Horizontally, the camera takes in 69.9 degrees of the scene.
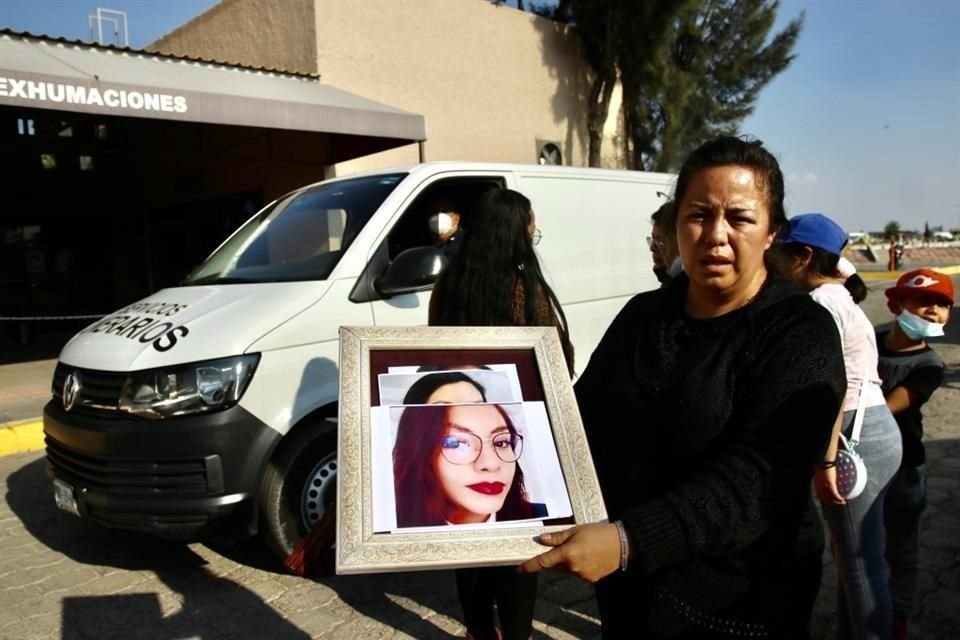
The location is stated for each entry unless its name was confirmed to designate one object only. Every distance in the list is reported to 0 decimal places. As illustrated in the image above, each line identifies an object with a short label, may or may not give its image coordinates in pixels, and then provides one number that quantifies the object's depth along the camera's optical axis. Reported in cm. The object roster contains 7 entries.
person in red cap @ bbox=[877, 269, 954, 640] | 257
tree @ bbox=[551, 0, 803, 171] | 1521
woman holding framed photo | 132
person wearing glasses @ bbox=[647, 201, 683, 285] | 273
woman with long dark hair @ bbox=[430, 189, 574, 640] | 249
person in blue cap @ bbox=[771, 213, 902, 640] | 226
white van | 322
